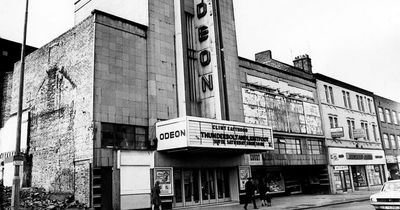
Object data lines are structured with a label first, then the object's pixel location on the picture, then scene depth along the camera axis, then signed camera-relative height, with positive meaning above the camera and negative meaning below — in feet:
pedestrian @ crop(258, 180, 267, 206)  73.31 -2.13
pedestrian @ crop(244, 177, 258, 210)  67.72 -1.98
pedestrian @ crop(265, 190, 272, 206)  73.96 -4.09
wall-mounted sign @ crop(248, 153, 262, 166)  86.27 +4.59
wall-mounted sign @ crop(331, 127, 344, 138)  112.24 +12.51
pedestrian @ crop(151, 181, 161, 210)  59.00 -2.00
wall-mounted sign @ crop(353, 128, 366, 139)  124.06 +13.09
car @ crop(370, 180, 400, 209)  47.57 -3.38
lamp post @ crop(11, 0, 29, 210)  45.01 +3.73
